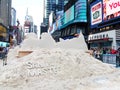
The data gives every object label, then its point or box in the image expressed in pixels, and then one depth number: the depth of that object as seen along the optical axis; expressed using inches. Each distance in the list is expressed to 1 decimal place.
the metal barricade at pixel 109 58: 421.2
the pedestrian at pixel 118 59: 379.9
